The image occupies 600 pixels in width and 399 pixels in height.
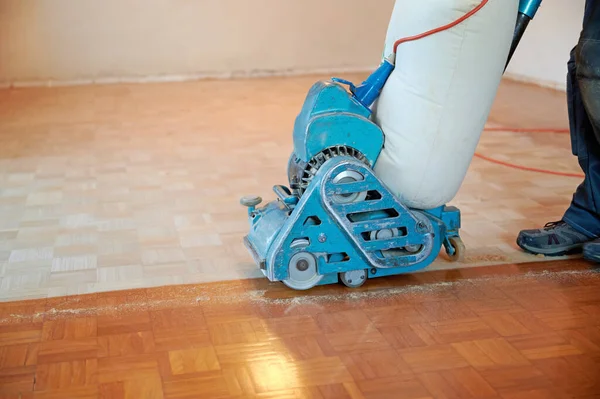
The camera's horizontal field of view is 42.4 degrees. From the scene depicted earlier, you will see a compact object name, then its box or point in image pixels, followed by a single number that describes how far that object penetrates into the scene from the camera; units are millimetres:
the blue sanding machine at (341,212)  2092
